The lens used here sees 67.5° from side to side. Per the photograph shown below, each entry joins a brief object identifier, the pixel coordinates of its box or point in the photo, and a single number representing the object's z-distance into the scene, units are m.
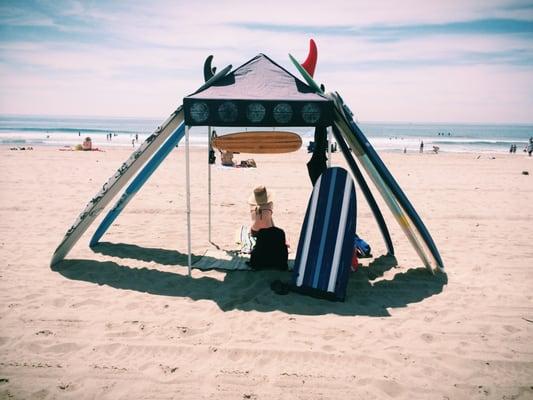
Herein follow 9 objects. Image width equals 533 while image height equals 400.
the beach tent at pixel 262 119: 5.46
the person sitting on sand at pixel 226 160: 19.81
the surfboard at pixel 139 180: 6.82
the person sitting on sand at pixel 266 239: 6.07
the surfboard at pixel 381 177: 5.80
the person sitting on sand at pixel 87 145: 28.20
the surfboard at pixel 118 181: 6.15
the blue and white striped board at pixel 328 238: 5.35
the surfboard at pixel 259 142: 6.30
